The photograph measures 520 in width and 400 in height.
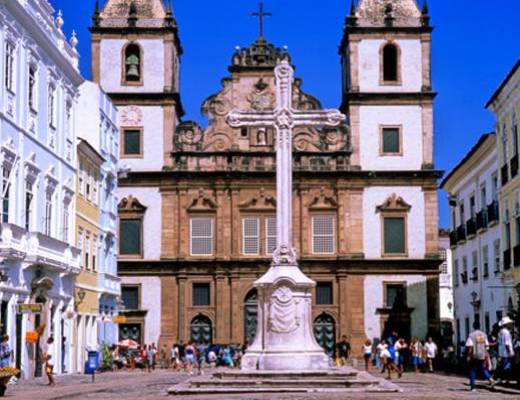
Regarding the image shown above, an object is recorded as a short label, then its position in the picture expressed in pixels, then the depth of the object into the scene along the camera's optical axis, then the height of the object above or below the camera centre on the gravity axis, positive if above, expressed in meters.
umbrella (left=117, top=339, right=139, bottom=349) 49.53 -0.79
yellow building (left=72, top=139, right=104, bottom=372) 39.72 +3.08
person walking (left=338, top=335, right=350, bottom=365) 49.17 -1.13
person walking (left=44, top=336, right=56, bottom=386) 28.95 -0.95
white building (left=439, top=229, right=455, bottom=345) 77.31 +2.31
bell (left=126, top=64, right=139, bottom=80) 56.06 +13.26
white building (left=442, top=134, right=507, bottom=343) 45.81 +4.04
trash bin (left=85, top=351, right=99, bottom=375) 36.36 -1.17
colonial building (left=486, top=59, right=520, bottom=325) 40.22 +5.87
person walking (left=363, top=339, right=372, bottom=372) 43.55 -1.15
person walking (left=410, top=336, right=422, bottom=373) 42.91 -1.19
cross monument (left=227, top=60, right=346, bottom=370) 25.39 +0.28
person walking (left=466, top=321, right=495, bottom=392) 25.61 -0.66
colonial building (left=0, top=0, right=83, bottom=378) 30.11 +4.73
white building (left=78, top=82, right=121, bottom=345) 42.66 +6.08
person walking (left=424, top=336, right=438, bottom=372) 41.71 -1.06
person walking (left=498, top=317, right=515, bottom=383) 26.64 -0.67
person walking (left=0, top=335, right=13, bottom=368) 26.15 -0.62
